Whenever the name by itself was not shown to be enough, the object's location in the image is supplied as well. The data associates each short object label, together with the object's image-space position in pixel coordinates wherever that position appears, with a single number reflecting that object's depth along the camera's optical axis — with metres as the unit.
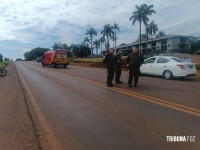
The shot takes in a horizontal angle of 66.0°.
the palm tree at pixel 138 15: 33.43
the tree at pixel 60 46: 68.67
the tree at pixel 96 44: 61.46
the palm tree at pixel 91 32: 55.12
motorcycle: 12.25
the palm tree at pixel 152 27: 43.60
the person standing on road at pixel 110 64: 6.78
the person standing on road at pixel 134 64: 6.60
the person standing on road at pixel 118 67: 7.39
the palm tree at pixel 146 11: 33.54
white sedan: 8.68
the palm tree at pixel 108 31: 47.73
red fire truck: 19.04
